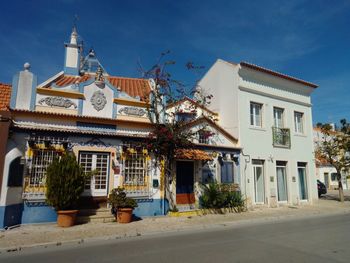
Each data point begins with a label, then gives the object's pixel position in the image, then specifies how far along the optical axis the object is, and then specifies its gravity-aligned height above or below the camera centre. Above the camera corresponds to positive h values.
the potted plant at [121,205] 10.96 -0.97
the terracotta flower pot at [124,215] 10.93 -1.35
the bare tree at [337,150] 19.30 +2.11
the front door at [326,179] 36.97 +0.21
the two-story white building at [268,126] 16.47 +3.40
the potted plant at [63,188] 10.04 -0.29
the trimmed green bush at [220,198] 13.84 -0.86
